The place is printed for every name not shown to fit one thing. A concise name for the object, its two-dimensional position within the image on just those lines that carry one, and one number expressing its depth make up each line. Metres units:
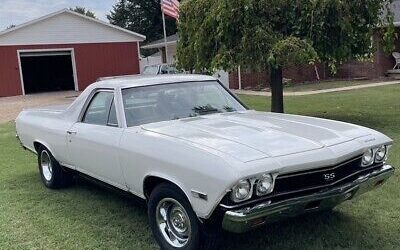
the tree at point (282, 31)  9.15
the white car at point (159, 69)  22.57
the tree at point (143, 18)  50.34
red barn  26.83
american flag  21.33
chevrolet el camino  3.33
